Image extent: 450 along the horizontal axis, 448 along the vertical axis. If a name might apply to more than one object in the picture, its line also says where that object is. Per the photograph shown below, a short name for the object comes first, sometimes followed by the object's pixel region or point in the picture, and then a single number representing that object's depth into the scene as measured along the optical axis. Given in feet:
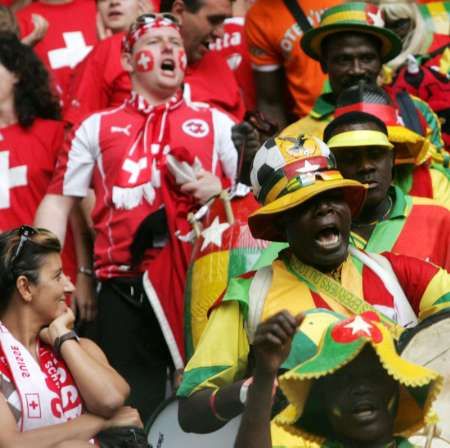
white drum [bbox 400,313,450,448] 35.27
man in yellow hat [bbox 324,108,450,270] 43.42
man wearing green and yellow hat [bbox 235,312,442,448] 31.45
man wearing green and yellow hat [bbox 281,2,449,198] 52.85
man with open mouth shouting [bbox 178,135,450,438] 36.35
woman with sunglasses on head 41.96
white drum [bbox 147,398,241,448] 40.60
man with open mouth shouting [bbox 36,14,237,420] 50.62
